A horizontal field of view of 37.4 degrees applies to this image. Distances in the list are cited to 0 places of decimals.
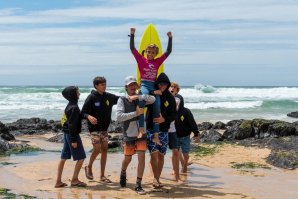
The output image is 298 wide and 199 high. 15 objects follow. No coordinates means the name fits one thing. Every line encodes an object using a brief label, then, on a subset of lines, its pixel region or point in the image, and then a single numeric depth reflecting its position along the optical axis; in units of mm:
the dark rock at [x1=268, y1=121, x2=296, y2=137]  13562
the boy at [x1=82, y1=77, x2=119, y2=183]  7199
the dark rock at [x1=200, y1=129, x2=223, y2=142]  13555
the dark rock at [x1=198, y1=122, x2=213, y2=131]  17984
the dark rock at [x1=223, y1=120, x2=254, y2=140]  13625
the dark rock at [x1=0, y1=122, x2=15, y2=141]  13488
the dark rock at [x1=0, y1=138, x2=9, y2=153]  10892
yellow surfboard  9008
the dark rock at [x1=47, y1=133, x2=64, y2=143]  13906
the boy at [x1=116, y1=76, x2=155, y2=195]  6512
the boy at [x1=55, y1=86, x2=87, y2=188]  6832
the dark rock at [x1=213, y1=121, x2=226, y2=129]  17875
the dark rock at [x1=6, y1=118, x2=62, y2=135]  17606
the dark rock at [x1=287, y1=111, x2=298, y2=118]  27545
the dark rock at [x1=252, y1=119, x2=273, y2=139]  13648
